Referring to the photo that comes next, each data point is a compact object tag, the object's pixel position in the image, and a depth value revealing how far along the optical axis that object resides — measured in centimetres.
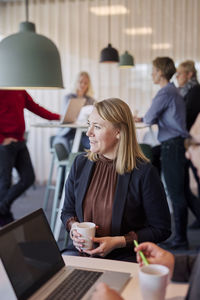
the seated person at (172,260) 122
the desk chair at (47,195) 458
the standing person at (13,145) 349
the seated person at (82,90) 531
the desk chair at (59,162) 374
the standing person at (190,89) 384
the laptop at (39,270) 111
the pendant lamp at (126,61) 546
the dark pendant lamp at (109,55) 529
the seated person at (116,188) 175
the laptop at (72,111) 385
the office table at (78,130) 369
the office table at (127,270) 111
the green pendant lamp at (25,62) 155
